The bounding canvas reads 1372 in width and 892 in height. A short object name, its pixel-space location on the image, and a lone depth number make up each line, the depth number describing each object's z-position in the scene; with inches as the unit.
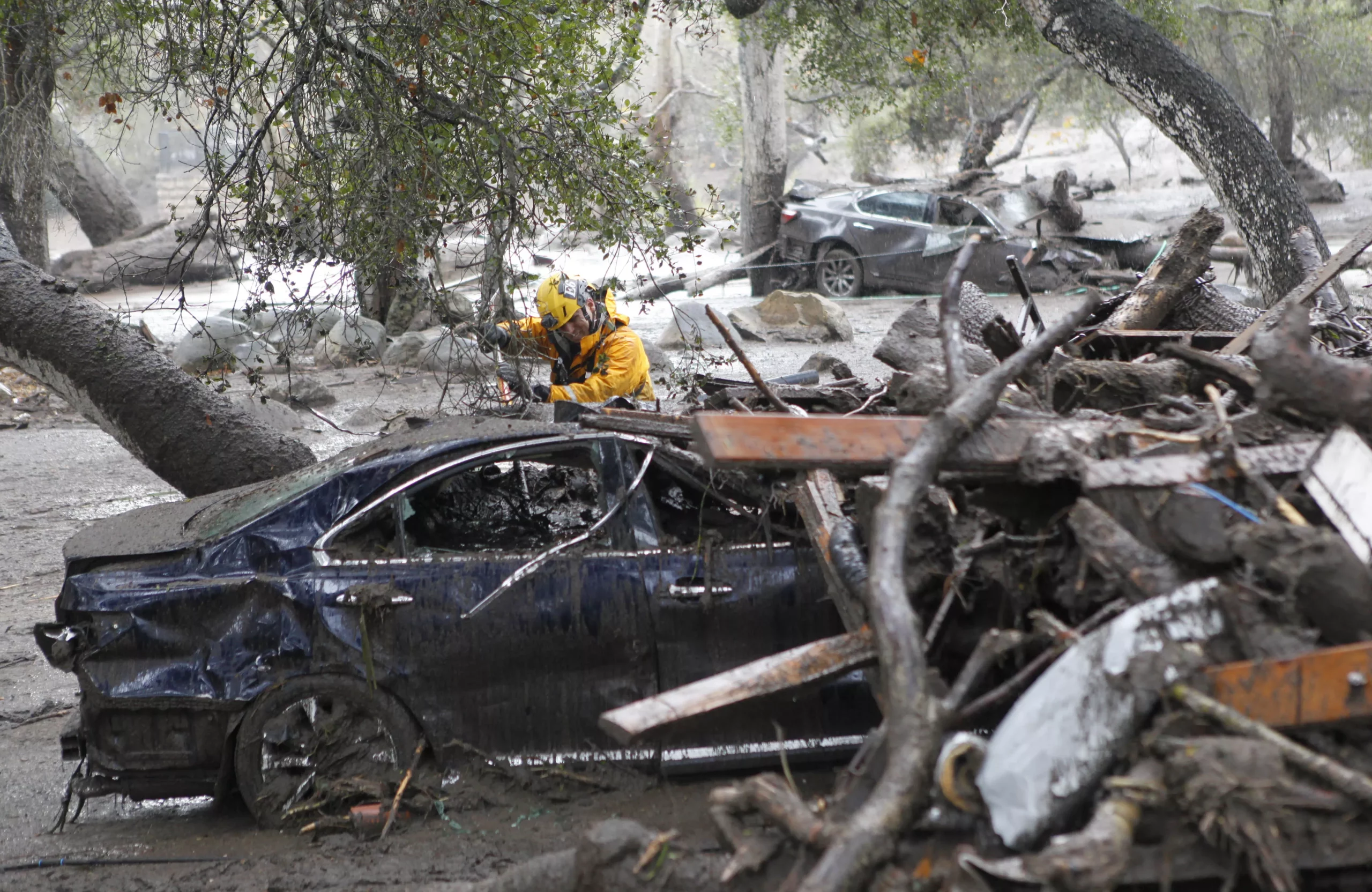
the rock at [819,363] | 474.6
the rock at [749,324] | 612.1
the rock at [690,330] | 576.7
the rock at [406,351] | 569.3
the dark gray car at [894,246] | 685.9
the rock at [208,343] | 529.7
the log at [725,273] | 765.6
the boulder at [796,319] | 604.7
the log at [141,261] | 947.3
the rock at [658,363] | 512.4
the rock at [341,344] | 573.3
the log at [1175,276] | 251.4
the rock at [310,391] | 482.0
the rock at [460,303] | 490.1
